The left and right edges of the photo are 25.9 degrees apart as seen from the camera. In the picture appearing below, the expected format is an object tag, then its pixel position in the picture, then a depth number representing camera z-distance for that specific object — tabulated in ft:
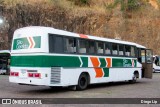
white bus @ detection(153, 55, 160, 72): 131.44
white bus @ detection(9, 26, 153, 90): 49.80
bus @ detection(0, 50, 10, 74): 108.47
